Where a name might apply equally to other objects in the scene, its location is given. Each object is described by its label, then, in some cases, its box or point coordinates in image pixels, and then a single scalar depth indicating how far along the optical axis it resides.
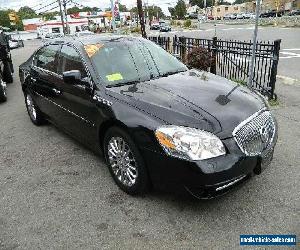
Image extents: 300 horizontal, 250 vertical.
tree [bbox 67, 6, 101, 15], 142.75
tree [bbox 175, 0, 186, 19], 88.88
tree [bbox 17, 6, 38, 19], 132.84
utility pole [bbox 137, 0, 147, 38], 11.89
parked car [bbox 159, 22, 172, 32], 45.00
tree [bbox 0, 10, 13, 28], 108.31
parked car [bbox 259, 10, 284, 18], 64.56
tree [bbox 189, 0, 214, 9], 115.27
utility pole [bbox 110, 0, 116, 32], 25.22
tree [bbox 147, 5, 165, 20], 105.66
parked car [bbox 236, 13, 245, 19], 72.56
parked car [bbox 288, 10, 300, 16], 59.53
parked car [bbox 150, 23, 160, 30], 52.93
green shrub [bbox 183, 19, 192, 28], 50.41
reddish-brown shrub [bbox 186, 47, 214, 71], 9.07
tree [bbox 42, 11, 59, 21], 127.79
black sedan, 3.17
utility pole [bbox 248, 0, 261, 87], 6.54
